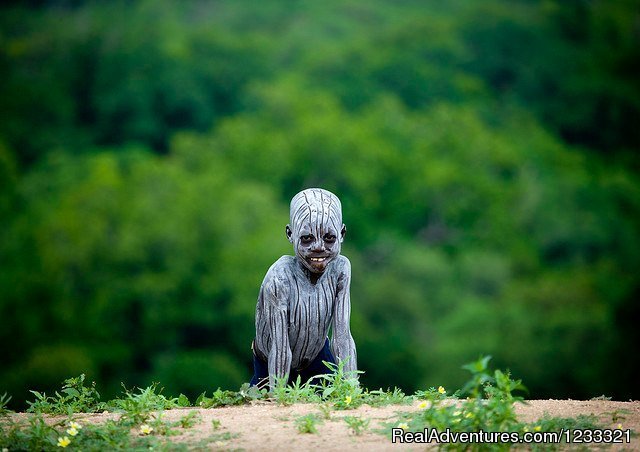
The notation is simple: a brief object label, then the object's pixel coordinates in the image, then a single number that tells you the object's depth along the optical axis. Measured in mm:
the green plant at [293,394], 18297
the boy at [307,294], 19609
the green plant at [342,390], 17969
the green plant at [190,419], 17222
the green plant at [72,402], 18687
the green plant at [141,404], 17484
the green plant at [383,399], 18344
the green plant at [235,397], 19000
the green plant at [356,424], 16547
